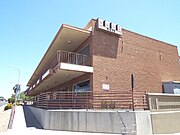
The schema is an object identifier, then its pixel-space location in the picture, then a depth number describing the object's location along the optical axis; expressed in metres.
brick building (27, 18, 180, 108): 11.58
